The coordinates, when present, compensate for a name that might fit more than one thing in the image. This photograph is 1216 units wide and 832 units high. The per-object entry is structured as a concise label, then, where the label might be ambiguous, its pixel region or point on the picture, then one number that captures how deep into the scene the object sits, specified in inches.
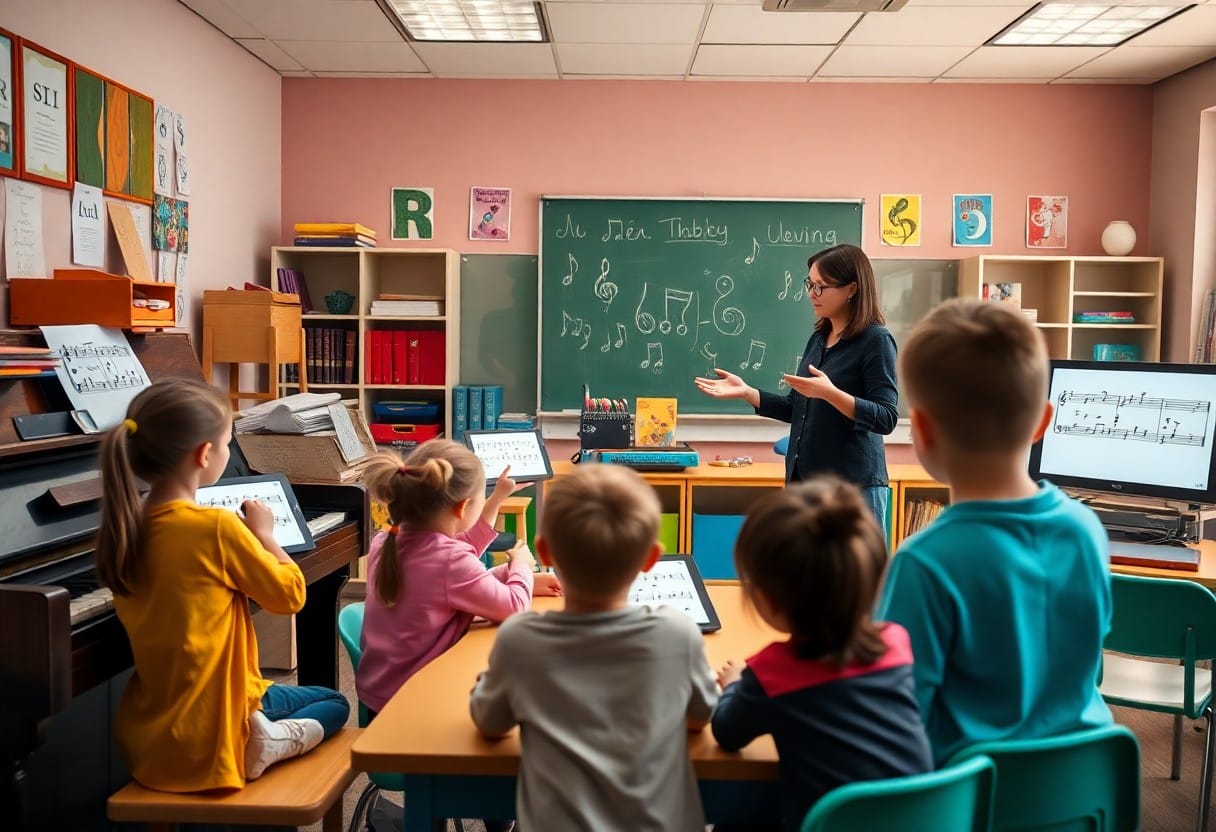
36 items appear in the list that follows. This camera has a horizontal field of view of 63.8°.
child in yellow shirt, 63.9
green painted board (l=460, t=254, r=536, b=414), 207.6
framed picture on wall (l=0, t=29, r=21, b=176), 118.4
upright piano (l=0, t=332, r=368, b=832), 59.4
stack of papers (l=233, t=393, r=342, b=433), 129.8
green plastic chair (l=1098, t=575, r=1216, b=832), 84.4
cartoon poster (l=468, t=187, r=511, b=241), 205.8
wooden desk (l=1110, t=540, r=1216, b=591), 94.5
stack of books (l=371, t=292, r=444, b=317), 195.9
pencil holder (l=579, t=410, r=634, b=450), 154.6
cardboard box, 130.0
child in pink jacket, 69.4
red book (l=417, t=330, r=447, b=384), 197.6
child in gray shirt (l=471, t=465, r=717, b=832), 47.6
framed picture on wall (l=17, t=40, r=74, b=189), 122.7
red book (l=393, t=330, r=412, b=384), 197.3
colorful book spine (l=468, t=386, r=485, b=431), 198.8
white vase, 195.3
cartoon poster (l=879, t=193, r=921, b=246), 204.7
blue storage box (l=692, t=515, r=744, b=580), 164.7
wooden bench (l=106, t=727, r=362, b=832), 64.4
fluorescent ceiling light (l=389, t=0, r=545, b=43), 161.9
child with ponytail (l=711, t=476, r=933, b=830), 44.4
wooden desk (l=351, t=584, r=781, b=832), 49.1
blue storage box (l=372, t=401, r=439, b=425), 199.2
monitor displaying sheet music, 103.0
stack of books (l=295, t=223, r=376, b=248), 193.0
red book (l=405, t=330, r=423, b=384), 197.3
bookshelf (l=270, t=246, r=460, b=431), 196.2
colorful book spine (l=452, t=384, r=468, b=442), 198.5
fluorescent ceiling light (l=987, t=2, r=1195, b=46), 159.3
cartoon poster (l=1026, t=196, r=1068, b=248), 204.5
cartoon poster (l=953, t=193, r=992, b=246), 204.7
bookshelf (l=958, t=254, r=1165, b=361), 195.8
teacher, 110.4
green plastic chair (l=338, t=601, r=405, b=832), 73.0
